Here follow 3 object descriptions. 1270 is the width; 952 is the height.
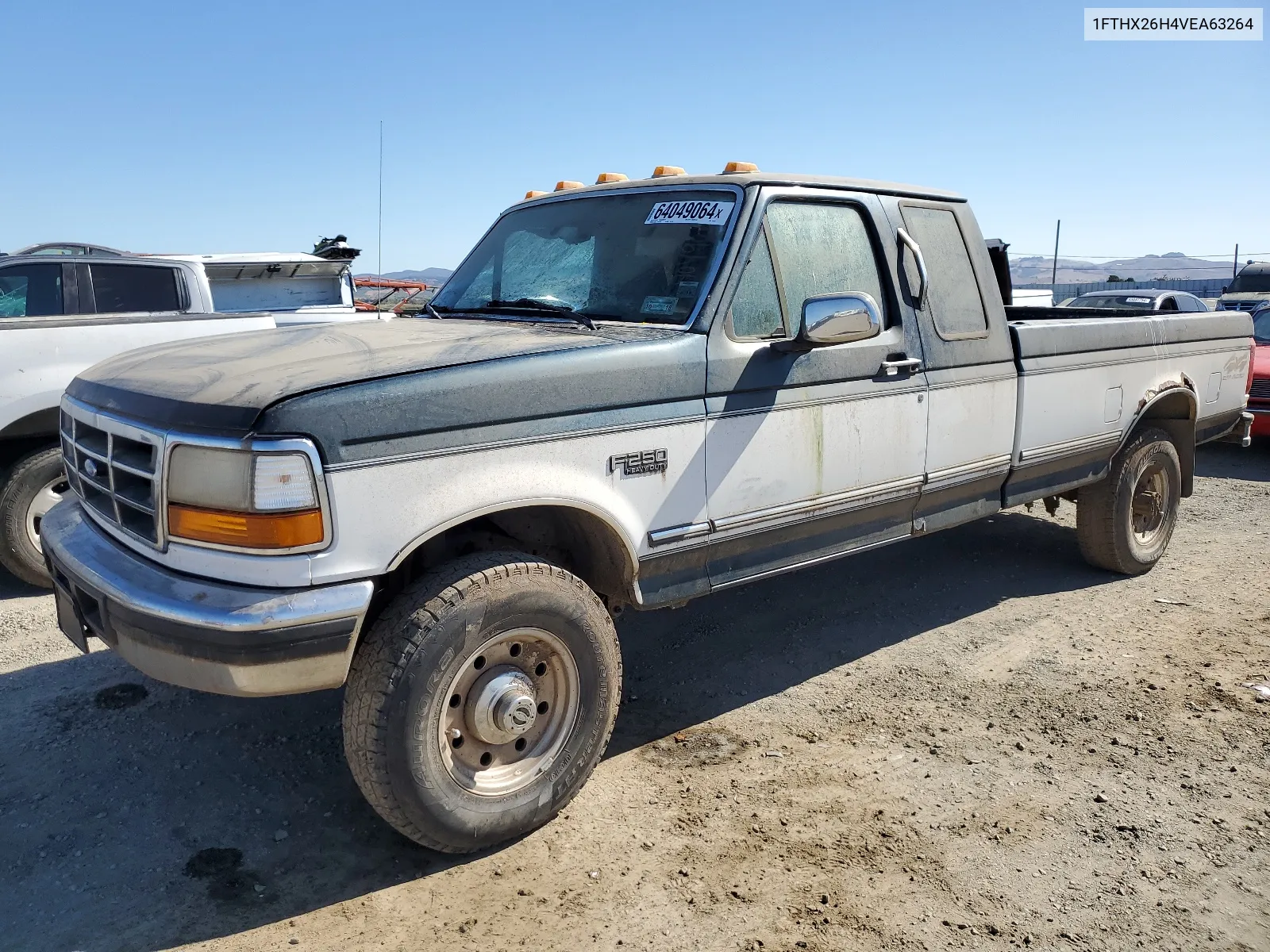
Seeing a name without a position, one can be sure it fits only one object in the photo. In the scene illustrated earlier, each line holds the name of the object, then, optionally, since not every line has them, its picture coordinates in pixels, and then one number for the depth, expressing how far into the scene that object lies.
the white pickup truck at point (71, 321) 5.36
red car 10.02
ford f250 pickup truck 2.72
